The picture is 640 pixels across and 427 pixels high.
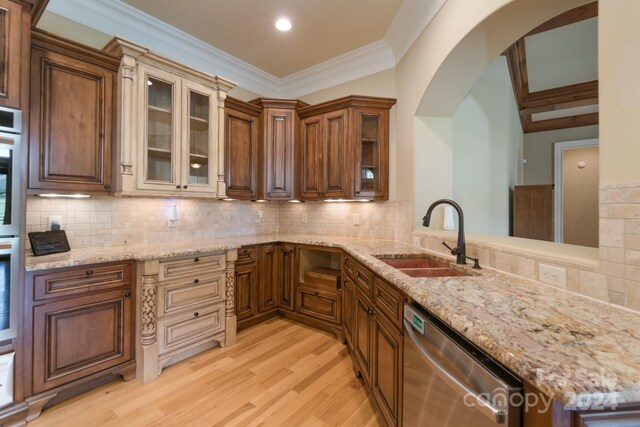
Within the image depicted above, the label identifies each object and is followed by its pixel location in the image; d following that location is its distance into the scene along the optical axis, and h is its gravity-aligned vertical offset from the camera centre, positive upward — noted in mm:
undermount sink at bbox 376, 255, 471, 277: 1745 -349
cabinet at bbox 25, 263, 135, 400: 1683 -741
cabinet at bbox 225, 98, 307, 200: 3188 +758
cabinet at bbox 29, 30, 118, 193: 1848 +687
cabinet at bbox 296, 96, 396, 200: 2938 +723
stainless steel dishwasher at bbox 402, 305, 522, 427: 719 -517
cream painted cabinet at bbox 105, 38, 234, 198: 2158 +753
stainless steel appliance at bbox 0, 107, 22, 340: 1518 -17
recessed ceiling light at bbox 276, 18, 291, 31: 2587 +1797
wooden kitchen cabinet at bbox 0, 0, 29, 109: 1537 +899
